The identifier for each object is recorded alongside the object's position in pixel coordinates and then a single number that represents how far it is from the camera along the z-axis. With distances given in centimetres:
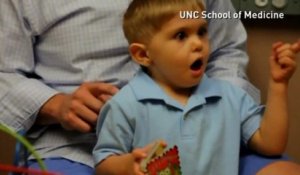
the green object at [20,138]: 123
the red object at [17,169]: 116
